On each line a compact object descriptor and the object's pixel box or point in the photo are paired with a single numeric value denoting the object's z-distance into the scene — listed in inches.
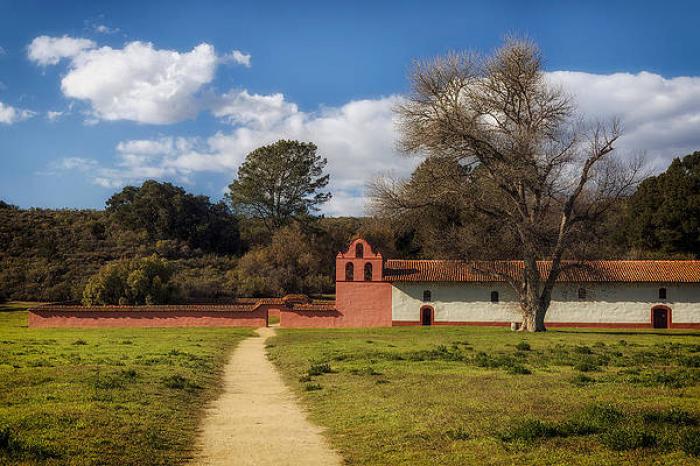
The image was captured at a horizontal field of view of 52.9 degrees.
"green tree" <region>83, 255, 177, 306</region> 1892.2
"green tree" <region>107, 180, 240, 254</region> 2992.1
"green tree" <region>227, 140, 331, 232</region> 2851.9
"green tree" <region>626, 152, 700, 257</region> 2369.6
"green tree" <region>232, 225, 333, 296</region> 2407.7
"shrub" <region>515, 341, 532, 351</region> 1027.9
